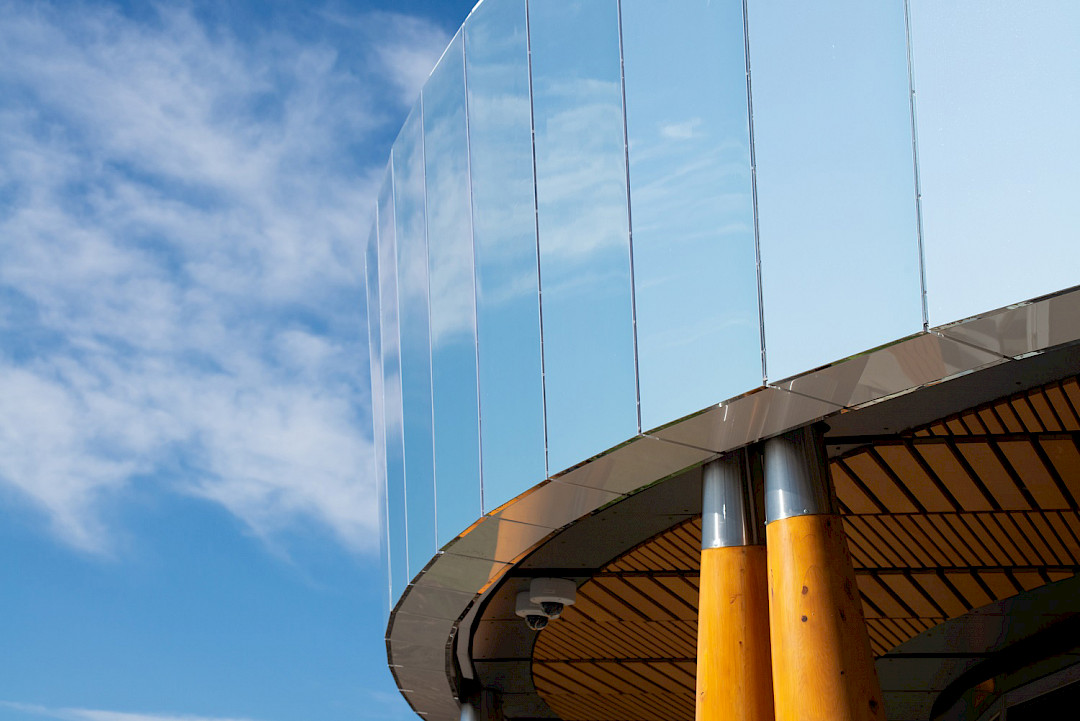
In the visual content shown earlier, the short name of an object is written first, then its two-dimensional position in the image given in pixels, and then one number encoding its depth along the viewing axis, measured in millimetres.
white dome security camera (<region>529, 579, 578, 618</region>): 12242
